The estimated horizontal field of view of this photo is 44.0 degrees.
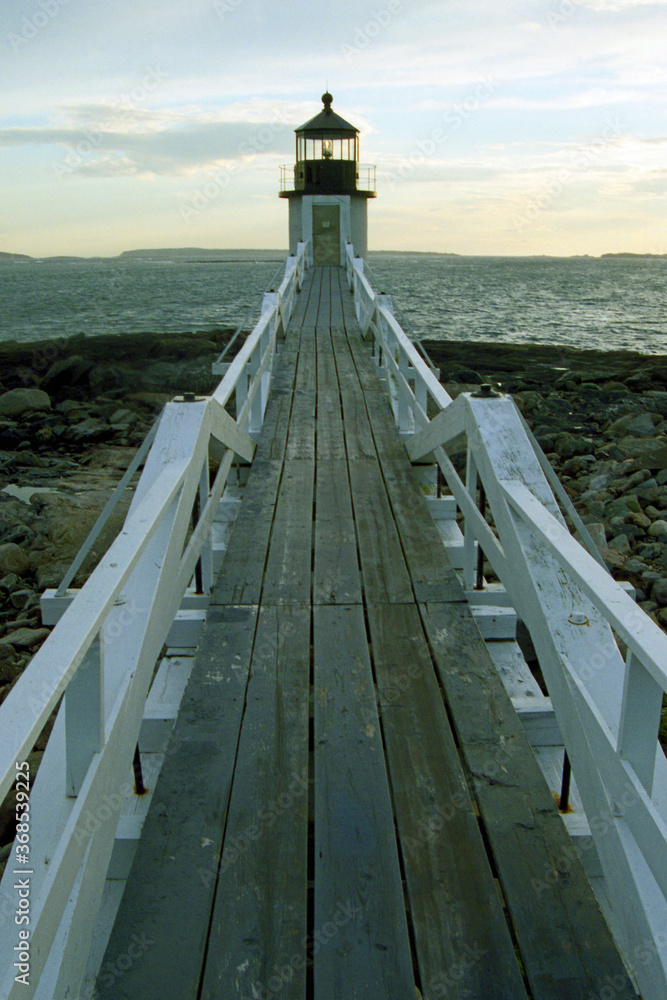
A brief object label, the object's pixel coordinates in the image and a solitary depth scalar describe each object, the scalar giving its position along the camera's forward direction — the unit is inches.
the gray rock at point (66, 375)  695.7
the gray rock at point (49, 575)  276.1
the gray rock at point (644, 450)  421.0
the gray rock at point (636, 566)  296.1
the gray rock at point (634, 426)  522.8
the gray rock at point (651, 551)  314.5
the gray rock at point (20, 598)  265.4
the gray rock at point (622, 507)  359.9
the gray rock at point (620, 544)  322.3
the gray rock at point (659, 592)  275.9
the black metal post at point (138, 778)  107.8
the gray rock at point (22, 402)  586.9
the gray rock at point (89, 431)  524.9
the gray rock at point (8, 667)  215.5
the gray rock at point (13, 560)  286.5
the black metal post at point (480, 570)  159.0
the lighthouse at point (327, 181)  944.9
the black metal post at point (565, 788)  105.6
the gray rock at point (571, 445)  483.2
